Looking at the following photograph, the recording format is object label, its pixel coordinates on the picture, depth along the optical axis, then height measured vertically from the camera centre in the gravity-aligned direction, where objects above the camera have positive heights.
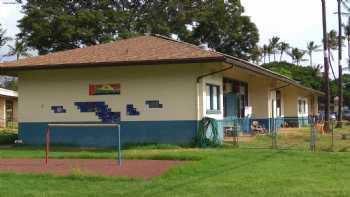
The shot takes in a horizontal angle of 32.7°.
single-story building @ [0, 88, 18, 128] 47.47 +1.70
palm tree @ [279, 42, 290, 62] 102.56 +13.43
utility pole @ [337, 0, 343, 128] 44.46 +3.76
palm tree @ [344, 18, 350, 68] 66.92 +11.07
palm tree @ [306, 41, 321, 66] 107.31 +13.78
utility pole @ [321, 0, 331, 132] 35.22 +3.88
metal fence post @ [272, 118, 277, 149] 20.88 -0.56
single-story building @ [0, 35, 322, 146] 22.05 +1.39
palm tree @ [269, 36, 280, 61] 100.89 +13.88
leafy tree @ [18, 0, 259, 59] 47.72 +9.01
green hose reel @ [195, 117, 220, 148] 21.66 -0.31
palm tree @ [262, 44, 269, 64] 100.56 +12.75
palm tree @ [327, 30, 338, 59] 82.44 +12.11
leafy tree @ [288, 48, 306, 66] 104.44 +12.26
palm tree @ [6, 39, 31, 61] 53.71 +7.78
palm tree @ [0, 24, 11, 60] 61.09 +9.06
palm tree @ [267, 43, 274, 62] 101.00 +12.82
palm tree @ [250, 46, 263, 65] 59.97 +7.17
